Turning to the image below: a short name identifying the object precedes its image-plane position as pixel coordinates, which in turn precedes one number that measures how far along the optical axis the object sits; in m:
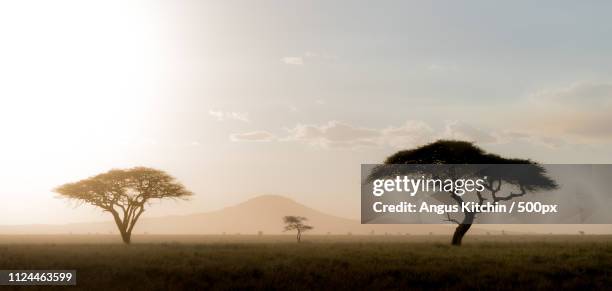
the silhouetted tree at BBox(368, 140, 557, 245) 42.91
